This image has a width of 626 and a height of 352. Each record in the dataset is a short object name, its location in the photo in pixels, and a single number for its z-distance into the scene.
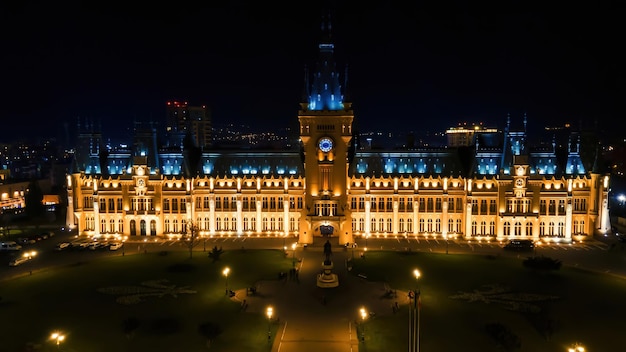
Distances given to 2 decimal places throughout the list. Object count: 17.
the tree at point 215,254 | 72.62
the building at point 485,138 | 92.90
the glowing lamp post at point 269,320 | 45.15
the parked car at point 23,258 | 70.88
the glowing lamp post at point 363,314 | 47.97
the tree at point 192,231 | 83.05
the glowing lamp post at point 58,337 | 41.19
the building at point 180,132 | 99.12
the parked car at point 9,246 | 79.38
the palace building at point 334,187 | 87.69
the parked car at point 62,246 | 80.56
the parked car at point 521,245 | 80.00
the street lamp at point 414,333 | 39.75
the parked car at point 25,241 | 85.76
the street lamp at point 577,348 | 38.93
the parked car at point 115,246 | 80.90
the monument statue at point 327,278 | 59.53
